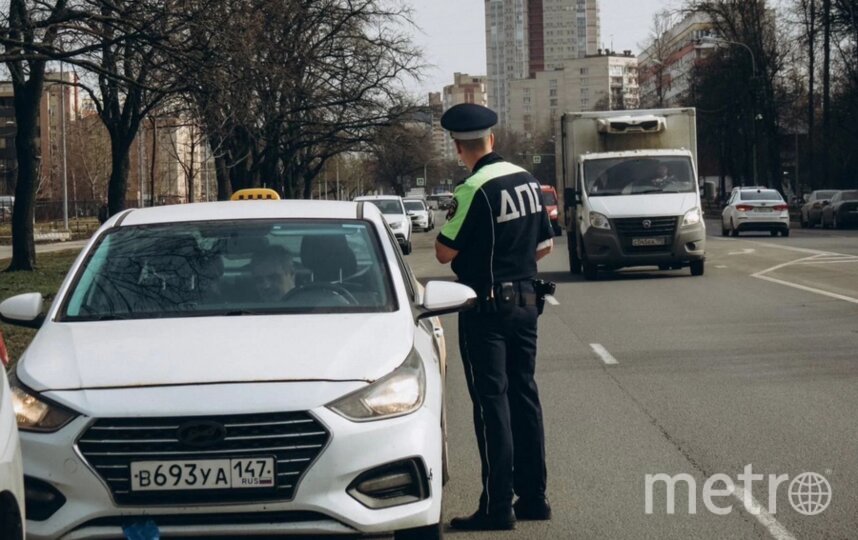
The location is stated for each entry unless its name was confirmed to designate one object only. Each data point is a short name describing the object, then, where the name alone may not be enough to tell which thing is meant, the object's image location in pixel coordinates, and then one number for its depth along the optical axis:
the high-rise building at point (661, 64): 88.06
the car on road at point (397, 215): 37.91
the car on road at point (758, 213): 42.75
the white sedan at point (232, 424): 5.10
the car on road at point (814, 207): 53.64
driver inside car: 6.46
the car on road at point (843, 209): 50.72
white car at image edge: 4.11
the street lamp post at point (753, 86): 66.01
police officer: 6.49
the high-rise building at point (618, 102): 125.69
